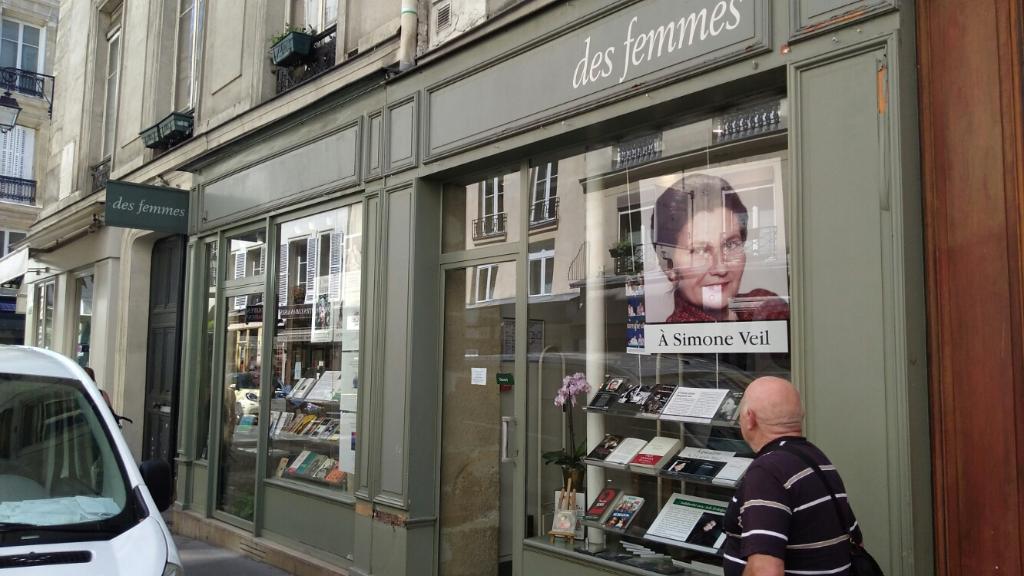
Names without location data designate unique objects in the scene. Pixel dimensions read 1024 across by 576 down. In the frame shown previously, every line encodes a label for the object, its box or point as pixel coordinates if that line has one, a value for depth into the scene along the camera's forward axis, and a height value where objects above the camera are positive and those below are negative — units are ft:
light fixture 36.70 +11.35
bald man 7.59 -1.46
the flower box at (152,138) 34.01 +9.46
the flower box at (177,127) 32.45 +9.38
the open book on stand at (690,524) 13.97 -2.88
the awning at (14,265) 46.98 +5.51
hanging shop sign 29.53 +5.63
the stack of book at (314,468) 22.74 -3.20
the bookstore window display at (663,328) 13.76 +0.67
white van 9.57 -1.77
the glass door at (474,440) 19.47 -1.95
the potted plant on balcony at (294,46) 25.72 +10.12
